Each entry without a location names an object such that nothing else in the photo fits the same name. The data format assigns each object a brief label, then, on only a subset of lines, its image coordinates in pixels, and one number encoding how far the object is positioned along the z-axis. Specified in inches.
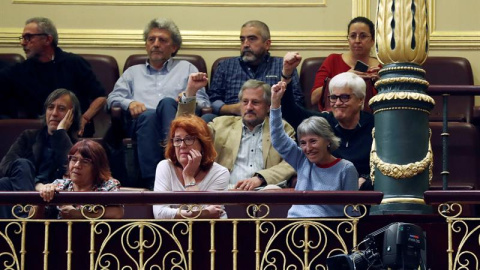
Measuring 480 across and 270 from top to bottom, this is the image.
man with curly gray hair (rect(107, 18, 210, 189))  667.4
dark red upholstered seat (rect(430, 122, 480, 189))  630.7
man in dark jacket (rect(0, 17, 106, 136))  673.2
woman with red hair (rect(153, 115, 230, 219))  540.3
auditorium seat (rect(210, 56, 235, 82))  703.5
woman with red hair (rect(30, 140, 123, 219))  532.2
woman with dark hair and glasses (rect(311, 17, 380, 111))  669.7
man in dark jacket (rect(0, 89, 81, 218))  568.3
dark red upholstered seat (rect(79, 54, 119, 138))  697.7
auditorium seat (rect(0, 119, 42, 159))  647.6
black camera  424.6
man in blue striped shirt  670.3
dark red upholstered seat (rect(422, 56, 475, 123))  682.0
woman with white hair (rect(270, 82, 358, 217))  522.3
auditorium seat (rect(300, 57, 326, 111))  694.2
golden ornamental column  503.6
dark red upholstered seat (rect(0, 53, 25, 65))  706.5
